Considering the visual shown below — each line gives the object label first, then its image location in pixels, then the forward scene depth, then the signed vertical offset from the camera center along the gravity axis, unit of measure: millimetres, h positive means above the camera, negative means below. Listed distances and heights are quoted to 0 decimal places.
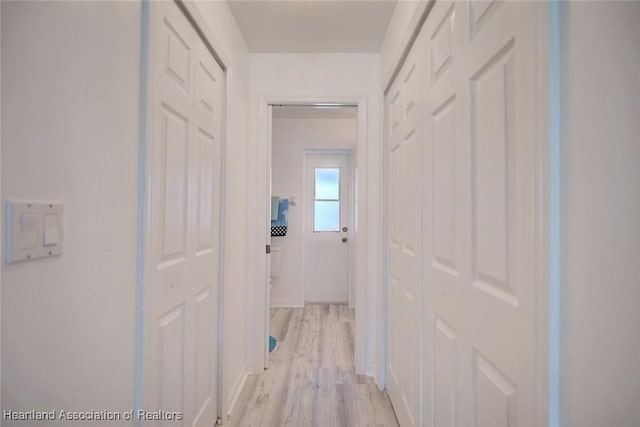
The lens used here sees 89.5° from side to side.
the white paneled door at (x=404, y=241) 1529 -138
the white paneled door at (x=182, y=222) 1103 -35
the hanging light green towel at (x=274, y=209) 4008 +73
